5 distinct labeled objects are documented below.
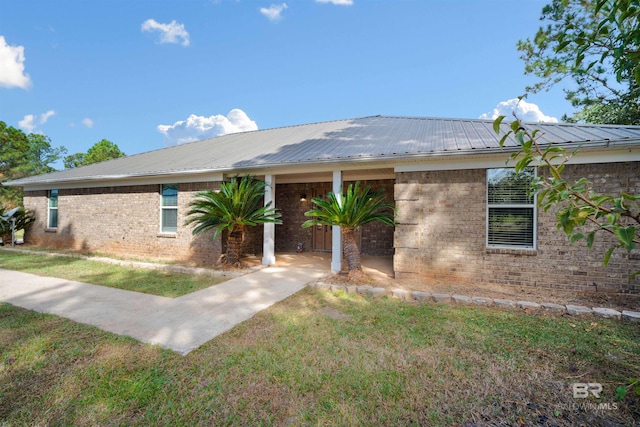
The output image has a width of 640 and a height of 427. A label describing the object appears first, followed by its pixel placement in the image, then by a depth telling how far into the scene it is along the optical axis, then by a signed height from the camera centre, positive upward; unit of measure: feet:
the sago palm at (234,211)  22.86 -0.07
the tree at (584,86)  35.76 +19.21
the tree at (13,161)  84.43 +15.54
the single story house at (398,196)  17.21 +1.41
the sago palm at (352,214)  19.76 -0.21
